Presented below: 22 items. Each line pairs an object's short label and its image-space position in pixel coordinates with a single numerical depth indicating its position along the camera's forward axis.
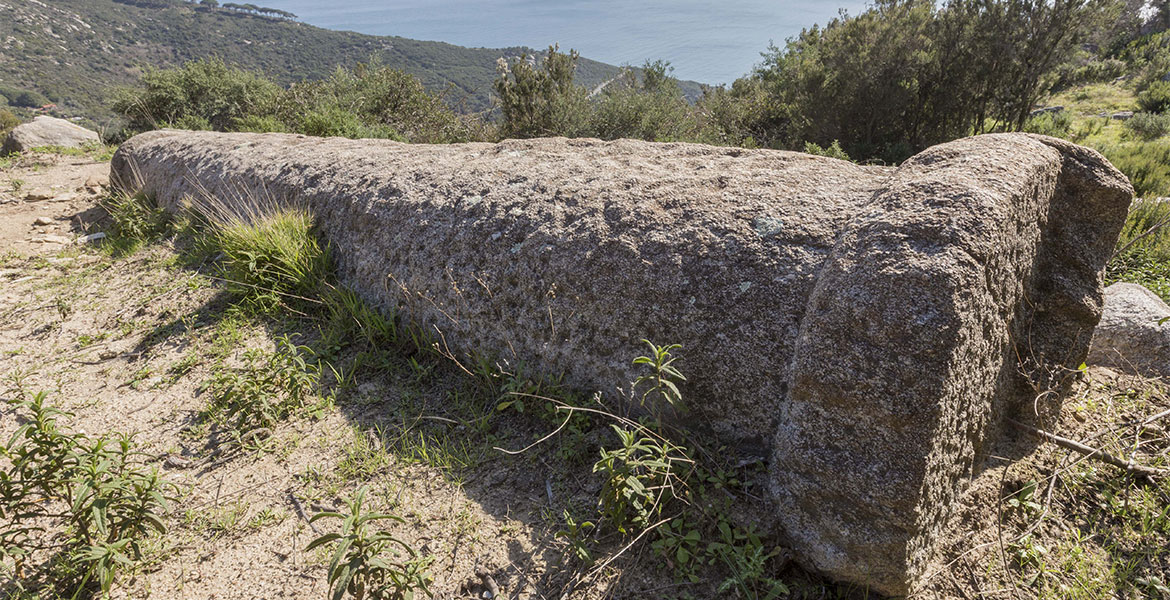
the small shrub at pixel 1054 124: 10.57
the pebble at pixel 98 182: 8.69
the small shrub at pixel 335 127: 8.77
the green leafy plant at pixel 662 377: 2.27
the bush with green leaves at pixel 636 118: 12.76
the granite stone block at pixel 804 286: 1.89
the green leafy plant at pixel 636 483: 2.17
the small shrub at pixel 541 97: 12.46
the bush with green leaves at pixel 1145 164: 6.29
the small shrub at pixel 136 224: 6.07
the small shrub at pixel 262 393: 3.18
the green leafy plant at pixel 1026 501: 2.32
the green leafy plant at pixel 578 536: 2.18
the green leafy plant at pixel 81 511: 2.16
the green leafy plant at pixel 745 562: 1.99
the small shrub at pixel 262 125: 10.46
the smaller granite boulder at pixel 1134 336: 3.04
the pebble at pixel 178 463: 2.94
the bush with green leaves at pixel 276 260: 4.29
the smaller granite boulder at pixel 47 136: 12.72
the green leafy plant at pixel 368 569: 1.85
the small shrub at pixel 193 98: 14.20
